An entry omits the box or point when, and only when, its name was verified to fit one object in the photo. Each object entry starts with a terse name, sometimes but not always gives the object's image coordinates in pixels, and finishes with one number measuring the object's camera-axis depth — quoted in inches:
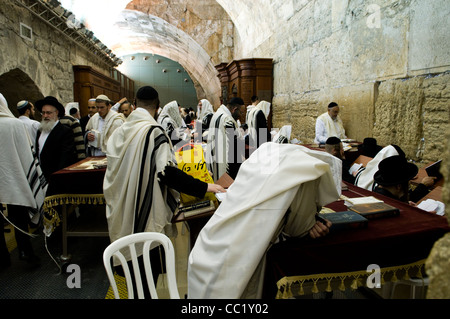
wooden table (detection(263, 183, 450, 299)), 61.9
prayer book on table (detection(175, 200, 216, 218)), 86.7
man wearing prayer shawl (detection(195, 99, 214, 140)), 288.6
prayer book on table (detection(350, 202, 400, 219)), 77.4
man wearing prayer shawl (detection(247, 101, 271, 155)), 234.4
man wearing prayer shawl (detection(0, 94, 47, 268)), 124.1
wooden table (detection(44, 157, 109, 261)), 130.2
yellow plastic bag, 95.3
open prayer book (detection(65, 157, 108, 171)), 141.6
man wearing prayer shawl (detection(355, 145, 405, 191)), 135.0
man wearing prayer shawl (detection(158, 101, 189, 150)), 242.4
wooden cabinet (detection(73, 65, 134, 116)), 364.5
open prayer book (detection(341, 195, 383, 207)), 87.5
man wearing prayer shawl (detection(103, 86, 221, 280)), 91.2
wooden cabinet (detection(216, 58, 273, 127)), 358.3
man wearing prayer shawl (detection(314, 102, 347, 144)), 221.3
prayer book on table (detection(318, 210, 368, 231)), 70.0
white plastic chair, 60.7
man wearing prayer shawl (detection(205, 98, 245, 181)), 197.5
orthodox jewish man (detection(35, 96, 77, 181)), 149.0
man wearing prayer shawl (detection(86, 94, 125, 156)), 193.5
